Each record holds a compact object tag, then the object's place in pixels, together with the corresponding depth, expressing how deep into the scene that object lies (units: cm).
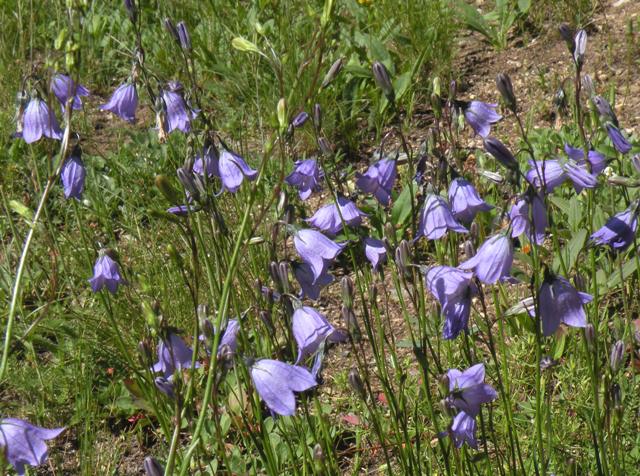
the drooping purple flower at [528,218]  171
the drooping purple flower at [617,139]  206
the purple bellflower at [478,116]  204
